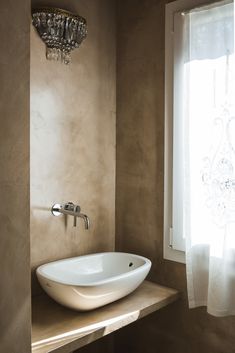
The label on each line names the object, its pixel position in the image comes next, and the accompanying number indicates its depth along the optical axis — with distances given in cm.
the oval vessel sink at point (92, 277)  159
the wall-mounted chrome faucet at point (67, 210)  198
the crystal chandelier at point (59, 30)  187
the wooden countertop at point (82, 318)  148
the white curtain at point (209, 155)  172
